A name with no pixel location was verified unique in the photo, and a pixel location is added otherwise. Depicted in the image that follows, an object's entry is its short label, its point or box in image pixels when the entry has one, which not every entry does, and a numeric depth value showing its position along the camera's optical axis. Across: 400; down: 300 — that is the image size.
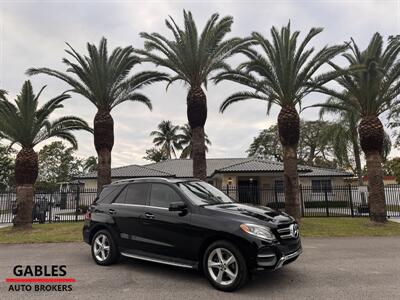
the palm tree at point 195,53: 13.61
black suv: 4.65
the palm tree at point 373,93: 13.51
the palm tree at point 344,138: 24.44
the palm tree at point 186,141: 48.97
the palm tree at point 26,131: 13.73
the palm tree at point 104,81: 14.02
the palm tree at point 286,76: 13.21
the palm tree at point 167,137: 51.69
